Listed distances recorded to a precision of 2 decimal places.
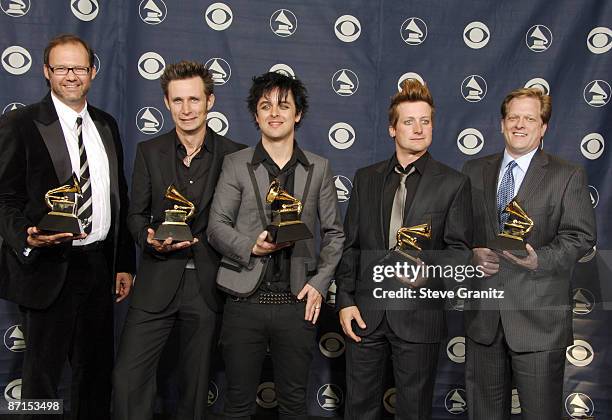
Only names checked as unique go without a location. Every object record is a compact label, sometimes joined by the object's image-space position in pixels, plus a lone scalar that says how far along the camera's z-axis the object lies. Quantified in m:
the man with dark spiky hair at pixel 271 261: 2.84
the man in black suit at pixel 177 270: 2.94
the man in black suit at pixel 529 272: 2.79
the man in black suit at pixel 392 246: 2.84
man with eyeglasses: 2.91
